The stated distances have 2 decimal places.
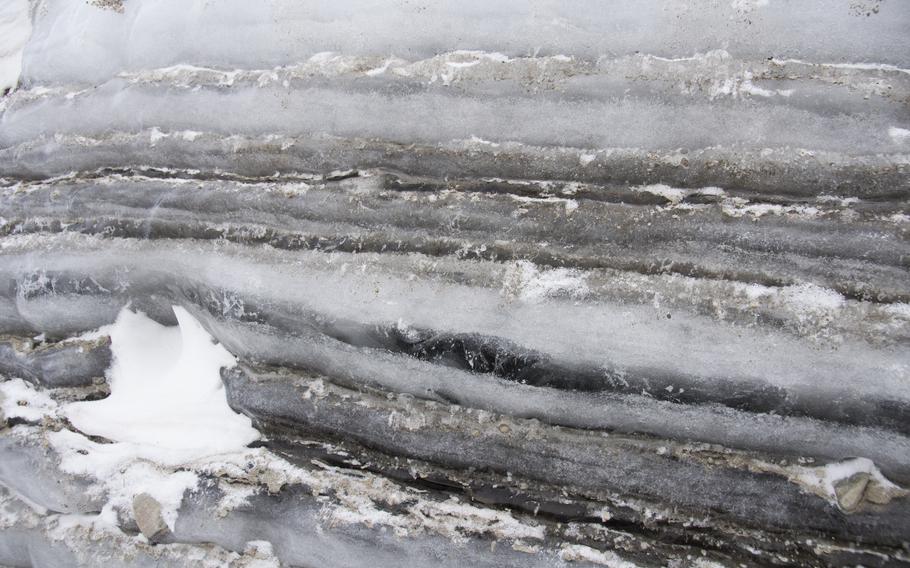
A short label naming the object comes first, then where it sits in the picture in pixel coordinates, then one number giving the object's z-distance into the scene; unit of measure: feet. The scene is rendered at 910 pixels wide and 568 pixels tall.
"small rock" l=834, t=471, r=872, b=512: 6.02
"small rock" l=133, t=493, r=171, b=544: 7.27
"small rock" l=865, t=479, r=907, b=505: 5.99
